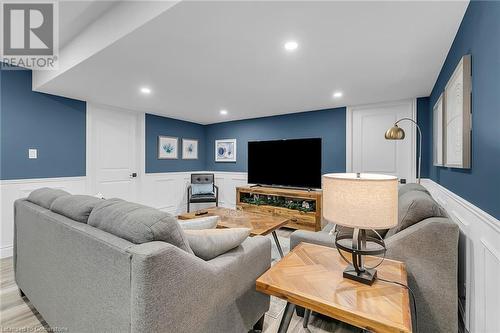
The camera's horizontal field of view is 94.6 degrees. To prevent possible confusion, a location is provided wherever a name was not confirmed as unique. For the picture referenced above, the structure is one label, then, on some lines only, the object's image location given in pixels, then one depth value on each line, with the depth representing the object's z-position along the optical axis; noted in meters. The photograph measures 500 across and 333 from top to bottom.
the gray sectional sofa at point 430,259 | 1.35
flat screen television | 4.07
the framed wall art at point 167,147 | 4.84
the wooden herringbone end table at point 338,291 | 0.91
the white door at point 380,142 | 3.53
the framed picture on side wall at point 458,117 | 1.38
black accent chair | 4.70
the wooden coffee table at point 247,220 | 2.50
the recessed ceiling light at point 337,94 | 3.19
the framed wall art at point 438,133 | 2.17
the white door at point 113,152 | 3.86
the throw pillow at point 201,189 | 5.04
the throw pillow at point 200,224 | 1.57
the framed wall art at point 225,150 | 5.38
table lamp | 1.03
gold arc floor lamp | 2.50
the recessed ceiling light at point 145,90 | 3.09
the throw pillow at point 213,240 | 1.27
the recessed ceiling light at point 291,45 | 1.86
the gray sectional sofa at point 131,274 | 0.92
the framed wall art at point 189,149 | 5.34
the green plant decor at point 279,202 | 3.99
